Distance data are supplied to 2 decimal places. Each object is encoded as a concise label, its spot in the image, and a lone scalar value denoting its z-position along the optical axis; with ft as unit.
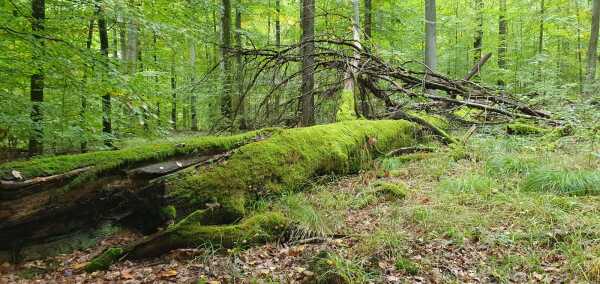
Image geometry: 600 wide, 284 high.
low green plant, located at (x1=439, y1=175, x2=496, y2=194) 15.03
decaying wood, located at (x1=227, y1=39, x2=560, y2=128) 24.90
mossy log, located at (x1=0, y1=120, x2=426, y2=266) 11.80
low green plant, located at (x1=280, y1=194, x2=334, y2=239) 12.73
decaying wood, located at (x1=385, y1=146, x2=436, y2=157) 23.09
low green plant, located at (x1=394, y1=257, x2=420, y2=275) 10.00
